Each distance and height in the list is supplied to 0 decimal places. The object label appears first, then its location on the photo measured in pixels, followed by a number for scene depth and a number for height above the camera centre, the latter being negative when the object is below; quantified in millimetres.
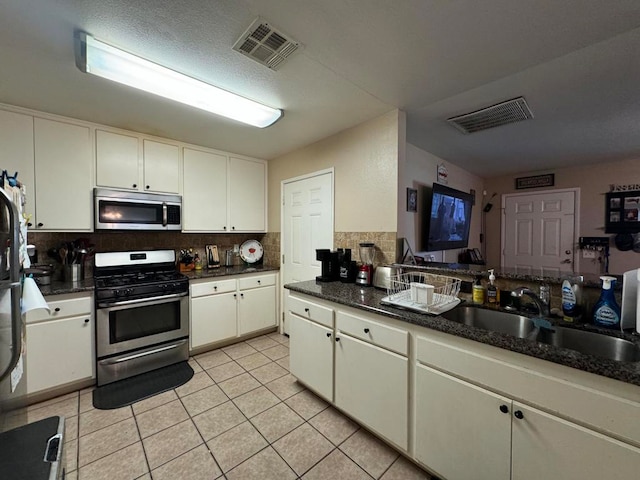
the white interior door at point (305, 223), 2723 +127
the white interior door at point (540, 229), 4039 +77
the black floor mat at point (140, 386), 2008 -1301
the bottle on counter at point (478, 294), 1650 -388
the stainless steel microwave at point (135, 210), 2387 +244
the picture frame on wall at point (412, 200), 2930 +400
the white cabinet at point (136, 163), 2402 +719
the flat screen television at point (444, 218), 3061 +212
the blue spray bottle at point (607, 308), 1235 -366
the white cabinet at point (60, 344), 1925 -860
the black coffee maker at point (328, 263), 2340 -264
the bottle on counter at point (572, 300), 1354 -351
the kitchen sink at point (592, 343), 1147 -527
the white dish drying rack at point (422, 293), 1534 -405
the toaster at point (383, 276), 1996 -328
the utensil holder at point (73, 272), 2313 -342
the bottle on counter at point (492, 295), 1619 -386
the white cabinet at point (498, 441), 903 -846
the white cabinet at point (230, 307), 2725 -844
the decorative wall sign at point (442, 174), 3477 +832
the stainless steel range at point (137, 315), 2191 -744
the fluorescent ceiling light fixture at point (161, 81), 1404 +995
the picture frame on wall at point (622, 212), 3561 +313
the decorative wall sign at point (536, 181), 4168 +888
